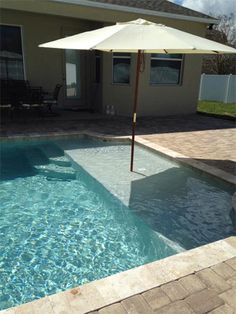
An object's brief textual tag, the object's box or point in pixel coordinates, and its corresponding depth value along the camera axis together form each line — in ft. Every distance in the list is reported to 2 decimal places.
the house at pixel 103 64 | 34.88
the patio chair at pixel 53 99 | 34.01
